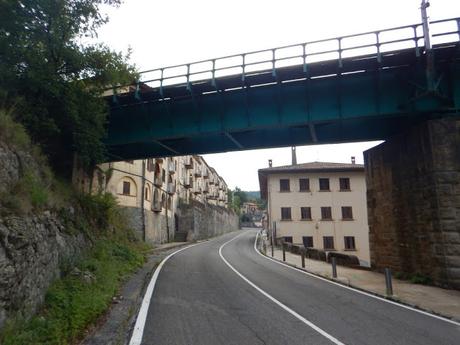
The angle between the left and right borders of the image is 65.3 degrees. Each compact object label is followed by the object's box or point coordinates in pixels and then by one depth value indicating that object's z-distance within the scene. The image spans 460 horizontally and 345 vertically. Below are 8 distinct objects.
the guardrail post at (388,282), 12.04
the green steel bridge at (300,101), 14.62
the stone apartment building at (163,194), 33.72
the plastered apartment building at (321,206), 41.56
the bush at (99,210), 15.92
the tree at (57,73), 12.47
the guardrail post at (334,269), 16.20
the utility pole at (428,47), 13.72
